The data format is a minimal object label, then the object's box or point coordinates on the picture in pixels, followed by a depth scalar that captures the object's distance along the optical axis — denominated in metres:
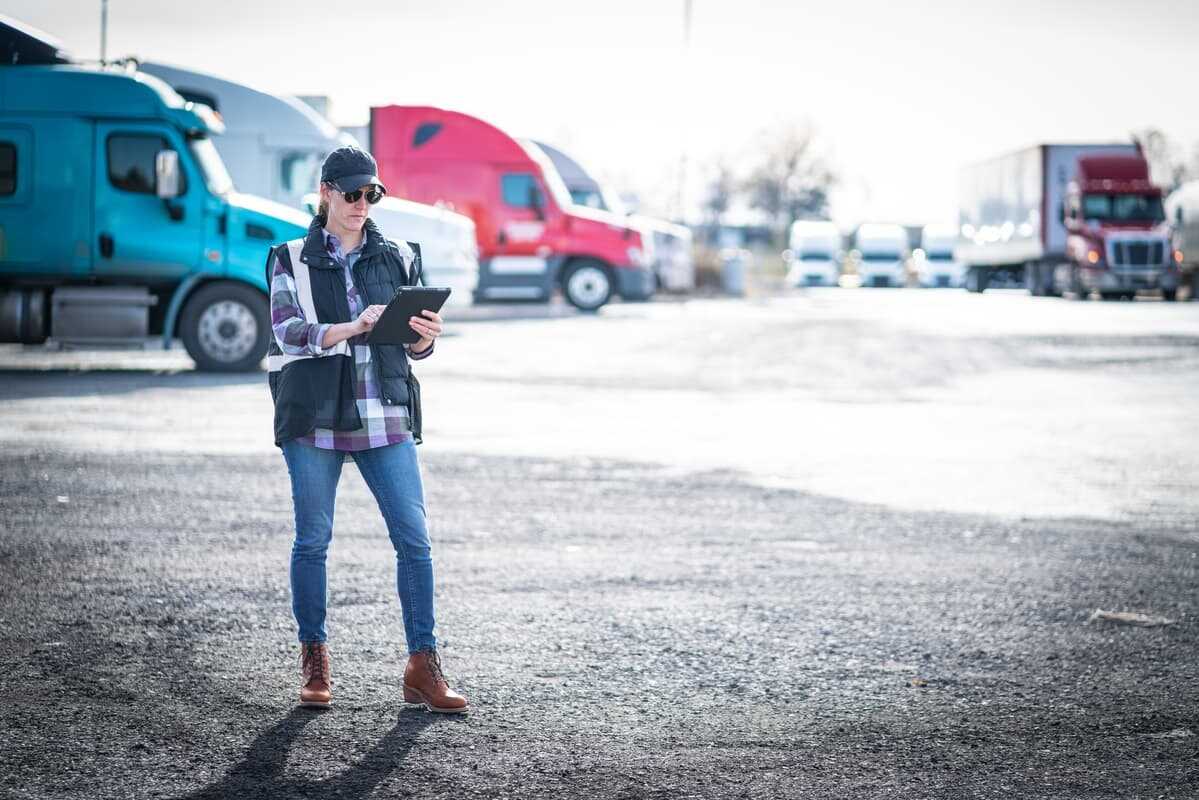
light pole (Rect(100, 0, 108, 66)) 36.01
